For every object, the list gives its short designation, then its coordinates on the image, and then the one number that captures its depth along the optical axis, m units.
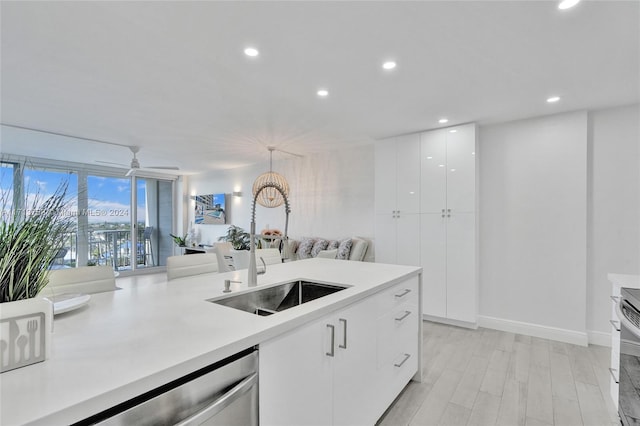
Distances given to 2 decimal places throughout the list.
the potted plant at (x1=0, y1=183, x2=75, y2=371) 0.74
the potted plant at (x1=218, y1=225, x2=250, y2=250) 6.19
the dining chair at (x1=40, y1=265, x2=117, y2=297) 1.80
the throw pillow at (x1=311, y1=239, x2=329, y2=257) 5.08
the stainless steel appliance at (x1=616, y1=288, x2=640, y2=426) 1.55
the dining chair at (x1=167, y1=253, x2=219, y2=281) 2.31
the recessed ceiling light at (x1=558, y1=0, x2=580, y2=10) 1.60
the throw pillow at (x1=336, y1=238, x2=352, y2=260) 4.59
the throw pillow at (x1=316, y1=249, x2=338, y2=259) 3.86
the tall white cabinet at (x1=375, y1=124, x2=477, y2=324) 3.56
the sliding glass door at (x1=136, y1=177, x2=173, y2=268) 7.16
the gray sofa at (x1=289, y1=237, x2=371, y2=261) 4.55
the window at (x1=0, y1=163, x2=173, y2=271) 6.38
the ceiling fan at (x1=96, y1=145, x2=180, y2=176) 4.73
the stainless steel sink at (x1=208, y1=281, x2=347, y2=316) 1.60
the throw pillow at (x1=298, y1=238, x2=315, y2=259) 5.18
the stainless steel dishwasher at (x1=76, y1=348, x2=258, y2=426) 0.72
